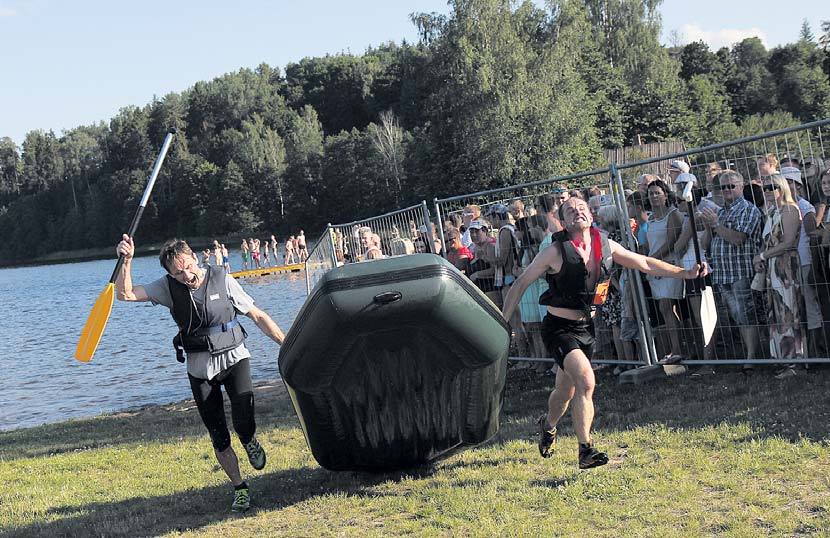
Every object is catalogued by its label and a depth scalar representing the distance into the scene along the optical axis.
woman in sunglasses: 7.45
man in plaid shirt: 7.87
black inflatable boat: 5.41
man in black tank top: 5.85
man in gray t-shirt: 6.06
